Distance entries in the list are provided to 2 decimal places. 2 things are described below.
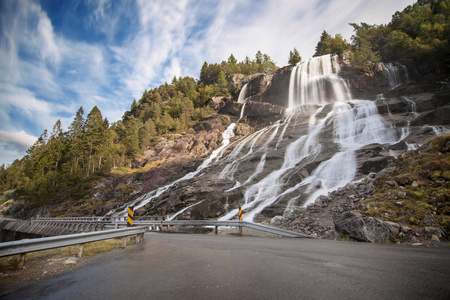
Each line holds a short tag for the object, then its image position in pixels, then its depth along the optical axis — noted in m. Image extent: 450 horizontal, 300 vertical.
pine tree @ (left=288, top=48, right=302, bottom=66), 65.25
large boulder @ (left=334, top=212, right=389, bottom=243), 7.95
